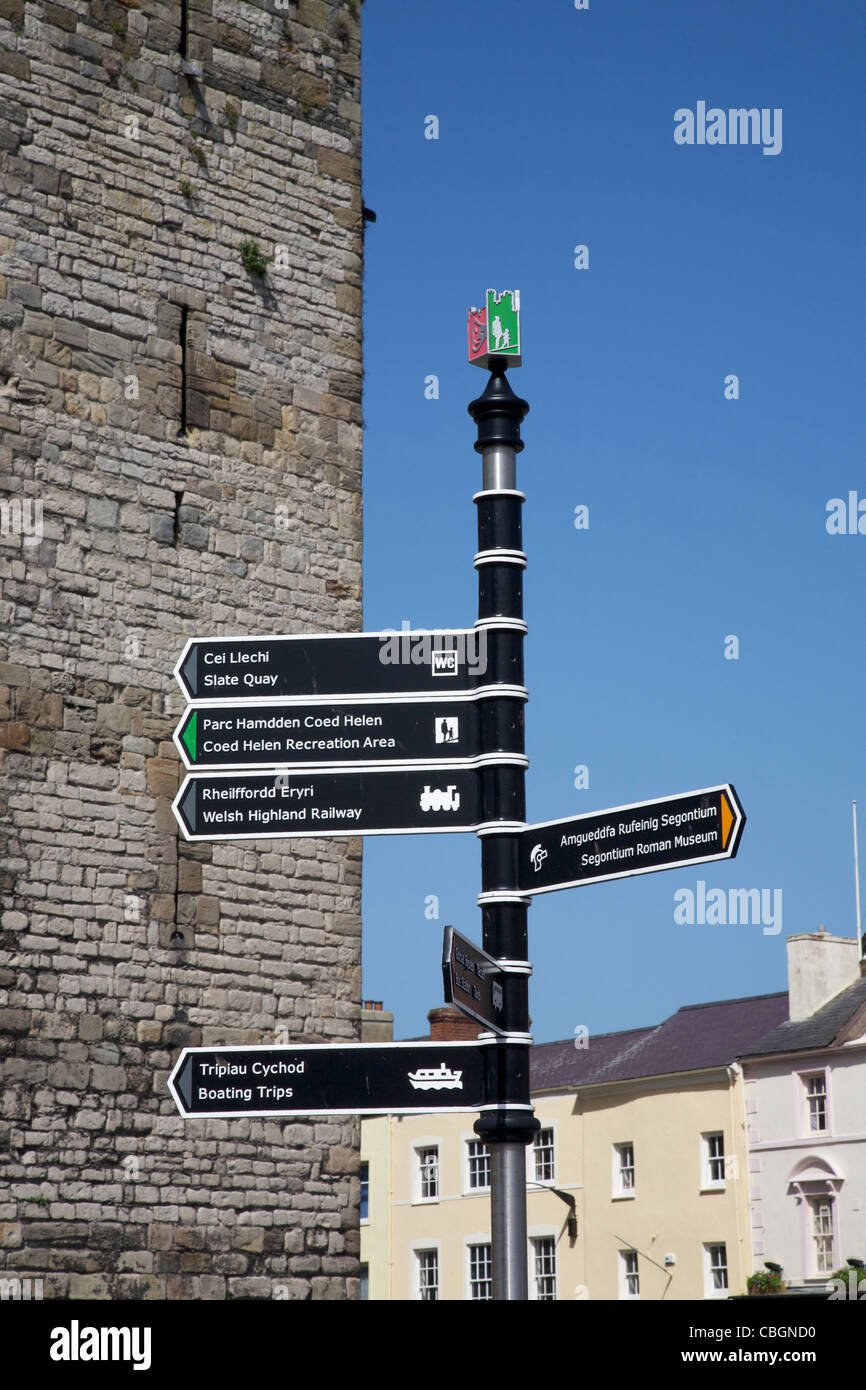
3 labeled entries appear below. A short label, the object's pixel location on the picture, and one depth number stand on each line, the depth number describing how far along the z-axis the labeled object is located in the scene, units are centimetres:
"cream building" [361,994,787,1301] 2917
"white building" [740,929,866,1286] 2755
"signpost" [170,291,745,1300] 546
